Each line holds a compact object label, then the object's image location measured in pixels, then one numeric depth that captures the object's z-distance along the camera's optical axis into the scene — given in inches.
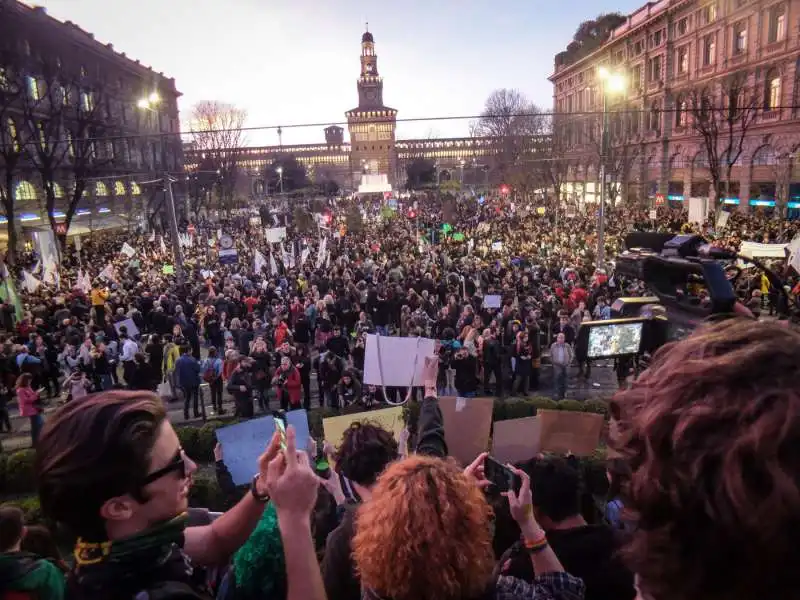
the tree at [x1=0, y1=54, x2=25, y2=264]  986.1
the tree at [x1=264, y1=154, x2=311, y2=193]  3074.6
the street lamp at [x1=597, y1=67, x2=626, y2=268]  694.6
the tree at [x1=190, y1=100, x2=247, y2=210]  2098.9
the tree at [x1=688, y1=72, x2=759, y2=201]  1237.1
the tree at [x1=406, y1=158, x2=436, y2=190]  3123.0
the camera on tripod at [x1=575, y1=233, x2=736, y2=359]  125.3
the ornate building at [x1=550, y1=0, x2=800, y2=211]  1321.4
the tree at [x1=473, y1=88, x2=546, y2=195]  2063.2
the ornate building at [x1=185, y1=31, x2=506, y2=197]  5162.4
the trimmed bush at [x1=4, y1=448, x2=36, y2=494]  313.1
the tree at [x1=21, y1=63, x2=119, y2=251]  1093.8
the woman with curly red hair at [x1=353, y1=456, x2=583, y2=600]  72.9
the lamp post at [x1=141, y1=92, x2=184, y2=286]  745.0
